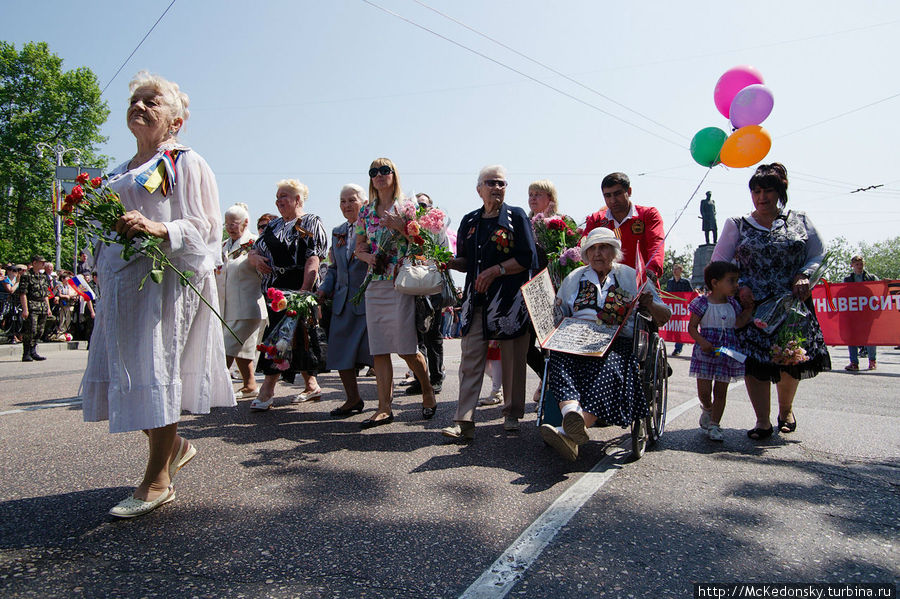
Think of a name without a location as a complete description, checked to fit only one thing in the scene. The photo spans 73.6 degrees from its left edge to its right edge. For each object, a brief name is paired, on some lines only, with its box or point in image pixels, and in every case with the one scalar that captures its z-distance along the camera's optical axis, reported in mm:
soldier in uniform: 11367
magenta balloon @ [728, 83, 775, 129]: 5520
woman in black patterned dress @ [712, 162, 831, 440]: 4719
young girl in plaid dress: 4758
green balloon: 5785
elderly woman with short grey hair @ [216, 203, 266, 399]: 6234
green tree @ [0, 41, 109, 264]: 38438
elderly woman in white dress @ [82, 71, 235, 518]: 2797
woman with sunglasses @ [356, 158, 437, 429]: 4902
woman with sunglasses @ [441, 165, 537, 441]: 4570
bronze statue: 30625
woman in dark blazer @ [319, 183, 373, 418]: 5359
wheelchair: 3908
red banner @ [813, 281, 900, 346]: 9477
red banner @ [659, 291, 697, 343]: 12664
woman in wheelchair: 3643
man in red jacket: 4727
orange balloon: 5245
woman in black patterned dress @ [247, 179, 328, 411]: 5605
